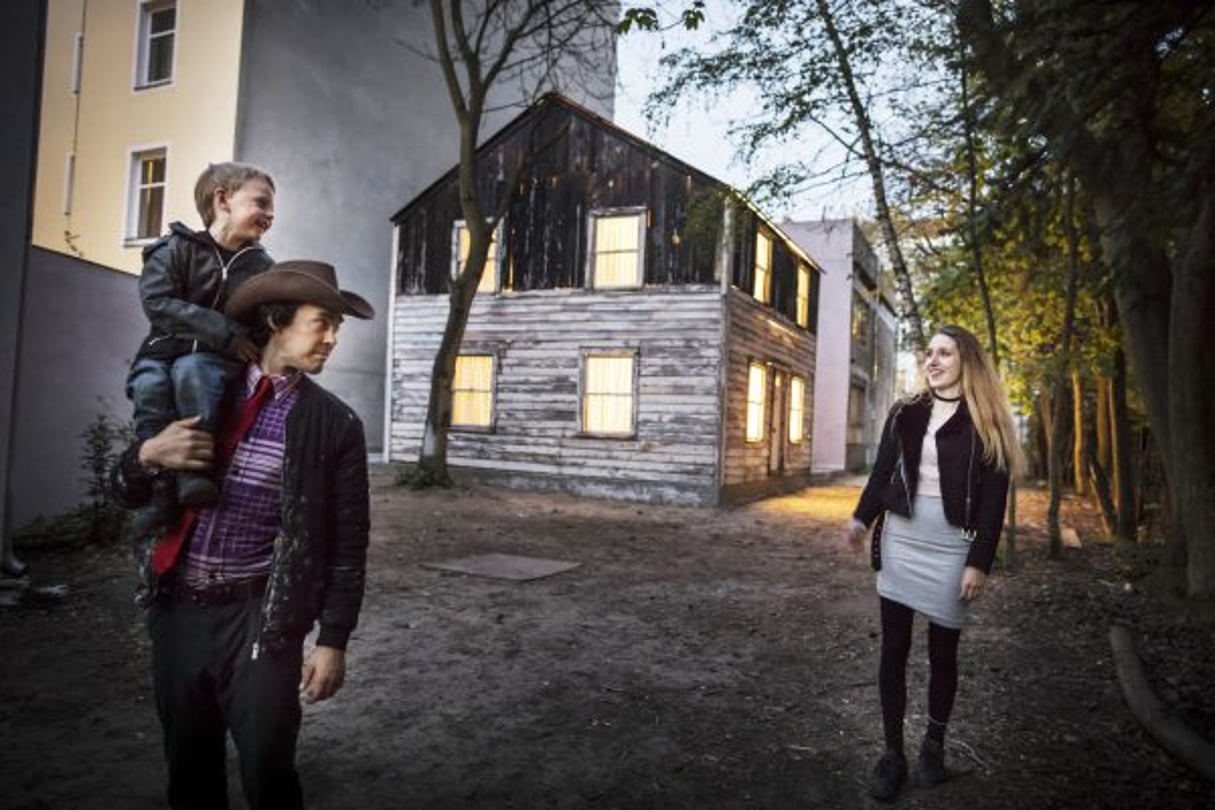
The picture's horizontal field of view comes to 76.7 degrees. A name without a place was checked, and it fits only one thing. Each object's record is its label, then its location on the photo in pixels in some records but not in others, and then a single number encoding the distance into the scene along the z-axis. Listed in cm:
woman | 366
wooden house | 1538
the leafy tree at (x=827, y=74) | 1045
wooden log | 391
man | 223
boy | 239
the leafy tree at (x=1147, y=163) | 485
